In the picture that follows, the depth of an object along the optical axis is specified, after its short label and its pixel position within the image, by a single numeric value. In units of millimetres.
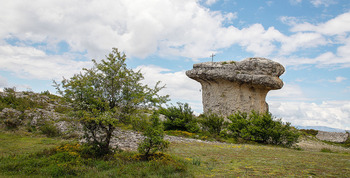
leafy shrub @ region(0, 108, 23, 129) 15344
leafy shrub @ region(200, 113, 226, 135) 20281
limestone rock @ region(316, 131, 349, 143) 27012
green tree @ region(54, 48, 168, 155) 8266
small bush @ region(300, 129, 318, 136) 32750
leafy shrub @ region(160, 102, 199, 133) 20312
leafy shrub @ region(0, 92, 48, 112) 18781
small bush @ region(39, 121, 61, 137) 14383
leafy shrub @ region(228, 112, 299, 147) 16625
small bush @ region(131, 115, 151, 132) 8358
